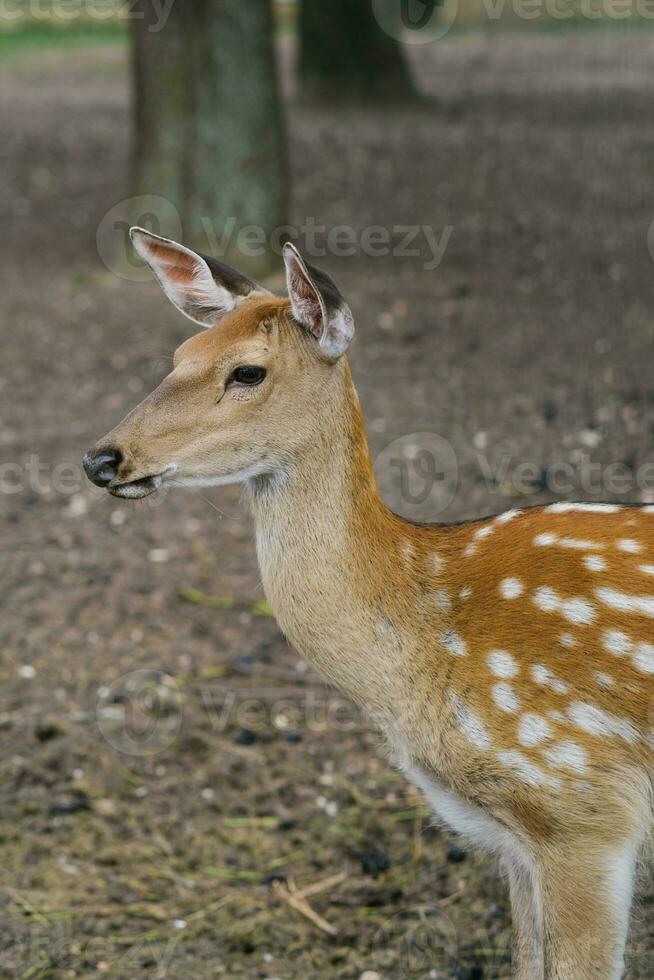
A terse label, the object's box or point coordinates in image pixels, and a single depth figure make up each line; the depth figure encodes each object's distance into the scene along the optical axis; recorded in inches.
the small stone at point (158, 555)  461.4
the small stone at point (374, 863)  324.2
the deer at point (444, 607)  225.0
